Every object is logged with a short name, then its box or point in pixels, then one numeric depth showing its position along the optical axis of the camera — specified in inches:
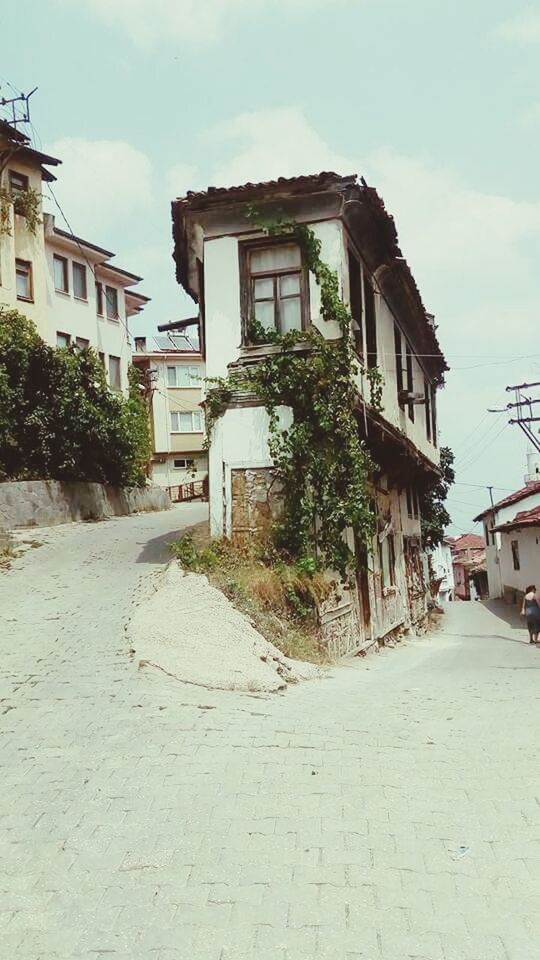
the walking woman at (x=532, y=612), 703.7
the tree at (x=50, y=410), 886.4
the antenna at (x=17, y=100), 1024.2
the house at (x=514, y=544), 1066.7
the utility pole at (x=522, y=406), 1253.1
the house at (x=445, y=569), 2245.3
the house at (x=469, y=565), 2470.5
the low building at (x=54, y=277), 1078.4
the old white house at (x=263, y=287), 514.6
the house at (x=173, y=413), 1777.8
